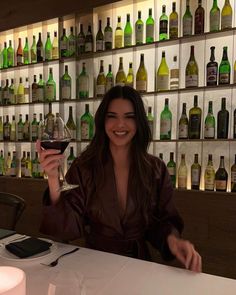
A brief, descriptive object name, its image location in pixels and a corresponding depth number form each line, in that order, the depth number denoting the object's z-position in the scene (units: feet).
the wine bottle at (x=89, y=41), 8.70
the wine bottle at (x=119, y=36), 8.32
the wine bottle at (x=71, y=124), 9.12
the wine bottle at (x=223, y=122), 7.17
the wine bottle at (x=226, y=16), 6.95
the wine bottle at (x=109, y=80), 8.55
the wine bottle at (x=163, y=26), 7.71
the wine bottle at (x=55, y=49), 9.46
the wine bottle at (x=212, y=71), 7.18
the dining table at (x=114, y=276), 2.48
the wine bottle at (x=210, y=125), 7.30
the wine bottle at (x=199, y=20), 7.29
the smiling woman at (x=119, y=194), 3.86
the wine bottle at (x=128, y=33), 8.22
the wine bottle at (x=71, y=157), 9.15
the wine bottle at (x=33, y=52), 9.94
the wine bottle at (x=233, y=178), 7.03
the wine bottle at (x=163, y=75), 7.83
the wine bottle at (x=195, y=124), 7.50
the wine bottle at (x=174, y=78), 7.72
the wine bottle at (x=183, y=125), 7.63
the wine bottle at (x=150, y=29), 7.94
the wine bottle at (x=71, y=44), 8.99
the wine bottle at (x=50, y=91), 9.45
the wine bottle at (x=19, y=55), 10.14
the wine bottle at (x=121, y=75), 8.48
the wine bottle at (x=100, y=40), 8.51
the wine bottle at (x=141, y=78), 8.09
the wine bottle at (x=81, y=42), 8.84
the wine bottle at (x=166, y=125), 7.89
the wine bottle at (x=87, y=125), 8.82
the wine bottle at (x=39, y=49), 9.71
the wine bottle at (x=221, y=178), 7.16
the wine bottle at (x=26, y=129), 9.93
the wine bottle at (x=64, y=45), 9.12
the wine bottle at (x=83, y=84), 8.93
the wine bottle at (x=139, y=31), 8.04
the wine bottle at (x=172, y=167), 7.82
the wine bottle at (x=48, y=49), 9.72
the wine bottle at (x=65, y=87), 9.15
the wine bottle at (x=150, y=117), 8.11
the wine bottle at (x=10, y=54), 10.48
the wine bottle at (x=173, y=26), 7.57
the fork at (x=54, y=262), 2.94
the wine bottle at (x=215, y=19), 7.12
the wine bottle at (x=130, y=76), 8.38
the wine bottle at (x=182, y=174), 7.73
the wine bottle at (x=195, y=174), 7.49
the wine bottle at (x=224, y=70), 7.08
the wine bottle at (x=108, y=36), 8.42
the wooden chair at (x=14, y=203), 5.00
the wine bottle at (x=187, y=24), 7.43
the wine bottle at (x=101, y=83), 8.59
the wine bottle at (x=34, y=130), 9.70
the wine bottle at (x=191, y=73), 7.43
